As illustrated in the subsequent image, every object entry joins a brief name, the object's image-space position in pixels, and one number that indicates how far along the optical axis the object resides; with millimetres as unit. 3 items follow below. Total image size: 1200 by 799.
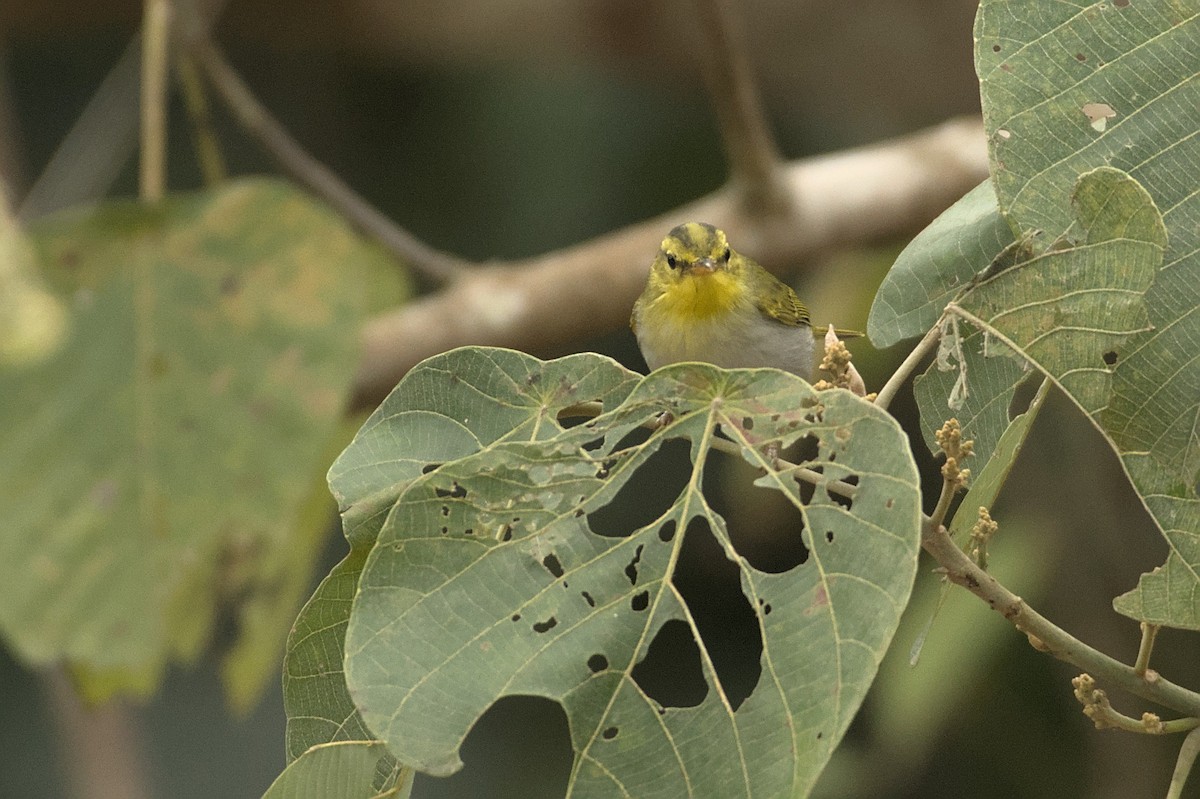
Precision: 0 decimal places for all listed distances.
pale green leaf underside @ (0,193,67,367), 4049
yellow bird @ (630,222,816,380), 4058
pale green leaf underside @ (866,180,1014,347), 3879
